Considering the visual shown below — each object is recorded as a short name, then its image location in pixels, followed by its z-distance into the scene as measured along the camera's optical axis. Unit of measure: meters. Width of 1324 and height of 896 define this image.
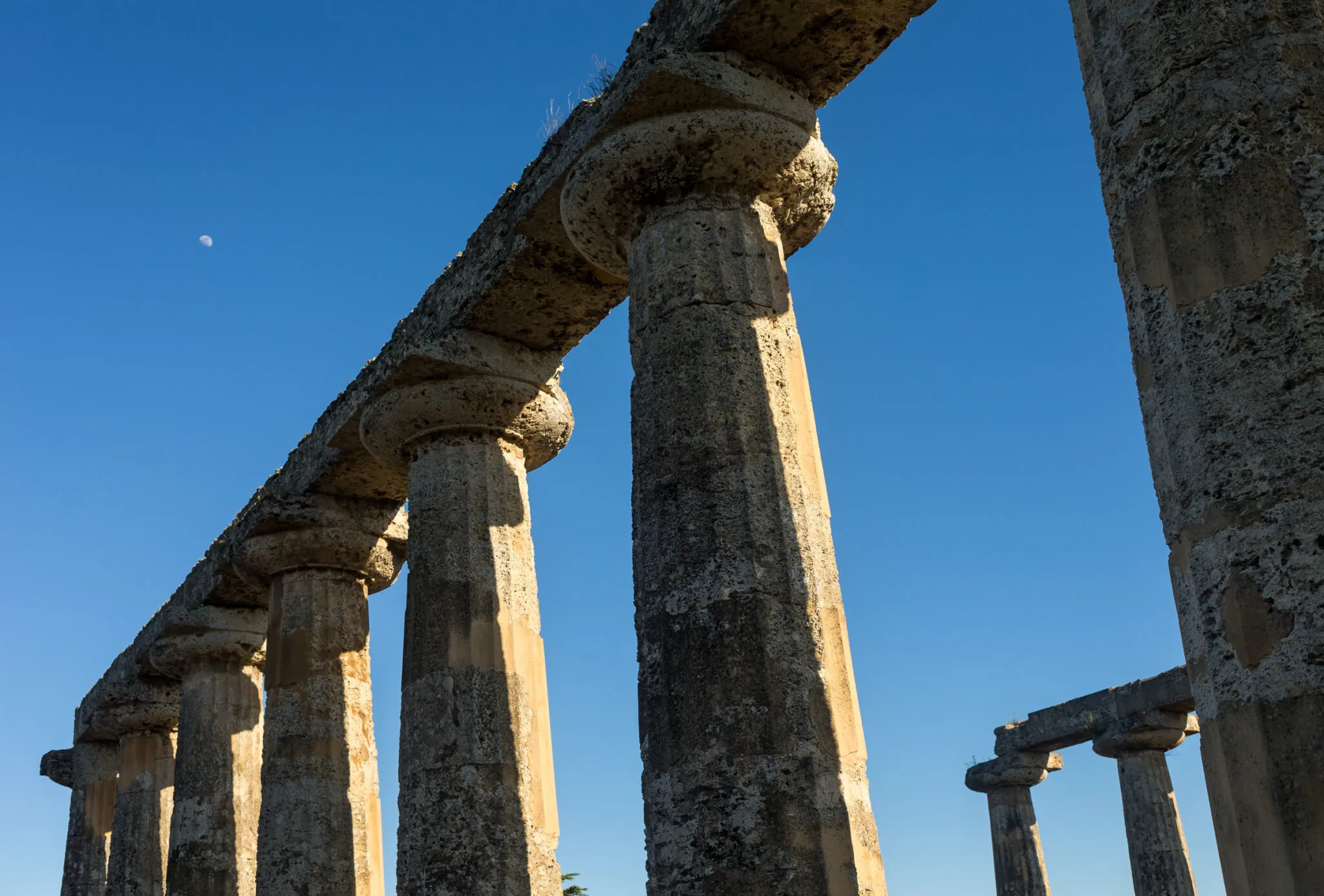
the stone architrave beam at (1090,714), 23.42
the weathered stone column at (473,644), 11.61
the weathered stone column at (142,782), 20.86
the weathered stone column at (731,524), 7.72
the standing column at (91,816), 24.23
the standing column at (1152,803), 24.08
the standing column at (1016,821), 27.58
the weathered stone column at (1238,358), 4.18
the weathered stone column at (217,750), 17.69
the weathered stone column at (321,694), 14.73
